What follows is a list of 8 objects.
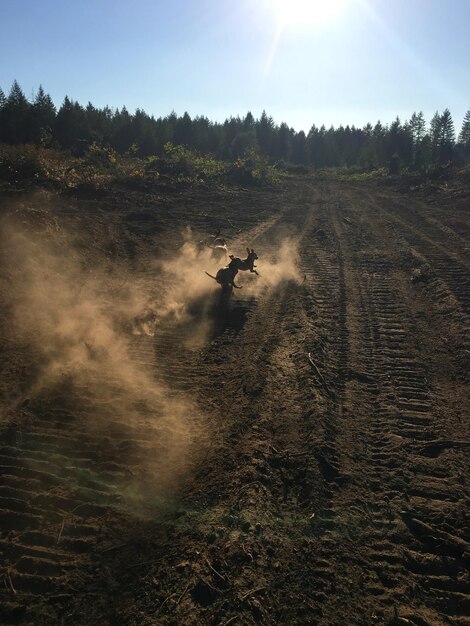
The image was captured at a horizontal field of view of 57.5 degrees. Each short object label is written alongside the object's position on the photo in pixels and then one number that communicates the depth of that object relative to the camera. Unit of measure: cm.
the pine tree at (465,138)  8954
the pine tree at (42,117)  5481
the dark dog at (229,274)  1280
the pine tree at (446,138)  6806
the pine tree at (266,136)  9906
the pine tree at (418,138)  6725
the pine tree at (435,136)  7269
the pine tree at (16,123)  5381
